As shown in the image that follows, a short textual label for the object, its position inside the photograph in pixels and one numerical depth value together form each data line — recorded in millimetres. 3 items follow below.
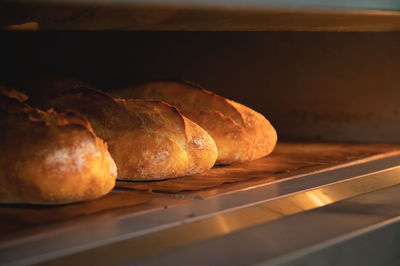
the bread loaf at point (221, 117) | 1297
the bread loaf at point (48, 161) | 956
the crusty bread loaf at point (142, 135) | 1134
